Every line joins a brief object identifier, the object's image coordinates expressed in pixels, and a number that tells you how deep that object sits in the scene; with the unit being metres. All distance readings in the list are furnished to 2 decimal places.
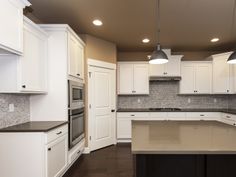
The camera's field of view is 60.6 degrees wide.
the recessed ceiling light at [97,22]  3.75
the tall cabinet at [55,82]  3.27
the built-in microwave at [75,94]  3.41
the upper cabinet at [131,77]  5.66
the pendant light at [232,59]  2.68
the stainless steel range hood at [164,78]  5.61
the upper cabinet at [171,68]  5.57
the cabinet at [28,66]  2.46
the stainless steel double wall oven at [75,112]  3.42
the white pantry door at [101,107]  4.60
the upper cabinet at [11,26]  2.03
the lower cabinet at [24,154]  2.43
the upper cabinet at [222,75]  5.07
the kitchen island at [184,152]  1.62
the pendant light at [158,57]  2.69
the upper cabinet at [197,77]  5.61
